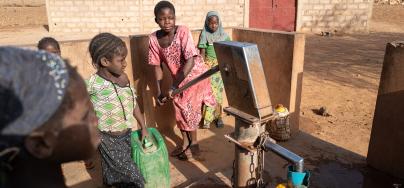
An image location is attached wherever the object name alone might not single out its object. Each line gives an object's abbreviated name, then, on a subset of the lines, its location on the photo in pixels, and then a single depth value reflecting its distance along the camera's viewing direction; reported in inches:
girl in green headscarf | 164.7
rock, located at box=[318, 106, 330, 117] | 195.6
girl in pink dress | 122.7
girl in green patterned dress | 92.9
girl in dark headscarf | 30.9
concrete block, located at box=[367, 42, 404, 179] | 111.8
